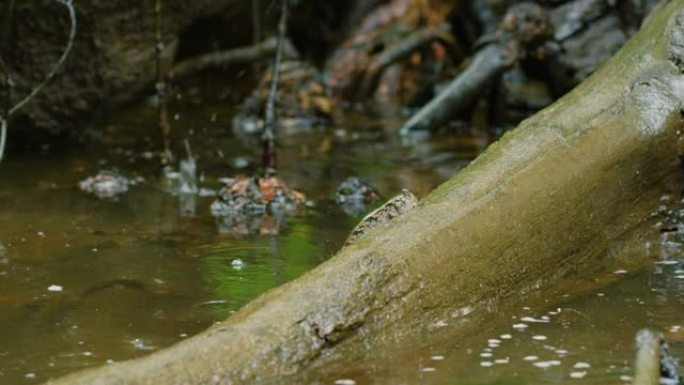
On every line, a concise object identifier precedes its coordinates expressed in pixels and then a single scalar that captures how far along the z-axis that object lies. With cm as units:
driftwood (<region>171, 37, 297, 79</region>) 2011
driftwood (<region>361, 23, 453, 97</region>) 2111
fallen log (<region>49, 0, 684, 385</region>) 643
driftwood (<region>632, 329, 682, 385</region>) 582
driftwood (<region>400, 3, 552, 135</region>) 1725
